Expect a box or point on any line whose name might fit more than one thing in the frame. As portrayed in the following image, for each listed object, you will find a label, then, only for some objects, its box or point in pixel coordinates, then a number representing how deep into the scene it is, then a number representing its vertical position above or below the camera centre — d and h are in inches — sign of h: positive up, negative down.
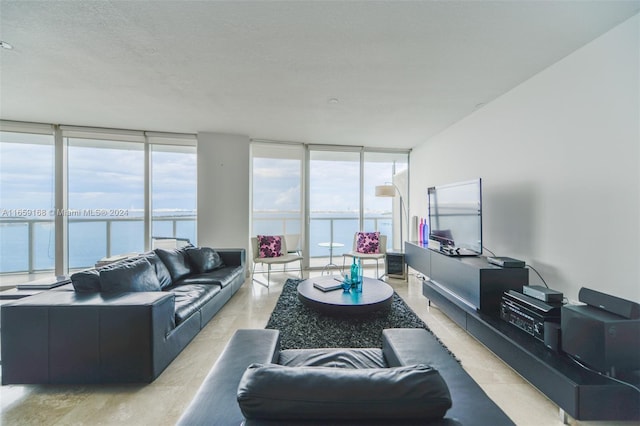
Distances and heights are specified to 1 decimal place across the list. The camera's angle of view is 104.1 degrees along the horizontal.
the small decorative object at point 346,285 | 116.3 -33.8
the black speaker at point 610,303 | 55.5 -21.5
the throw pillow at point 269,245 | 166.9 -21.5
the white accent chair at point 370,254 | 170.2 -28.6
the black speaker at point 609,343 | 54.4 -28.6
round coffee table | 100.1 -36.2
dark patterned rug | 89.7 -46.0
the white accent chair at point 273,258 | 159.3 -29.2
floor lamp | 185.6 +17.4
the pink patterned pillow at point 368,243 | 182.1 -21.8
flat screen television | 105.3 -1.8
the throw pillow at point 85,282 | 76.5 -21.2
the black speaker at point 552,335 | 64.1 -31.8
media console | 52.5 -36.5
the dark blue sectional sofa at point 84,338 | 65.5 -33.4
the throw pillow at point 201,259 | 132.0 -24.9
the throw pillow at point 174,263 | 117.3 -23.9
